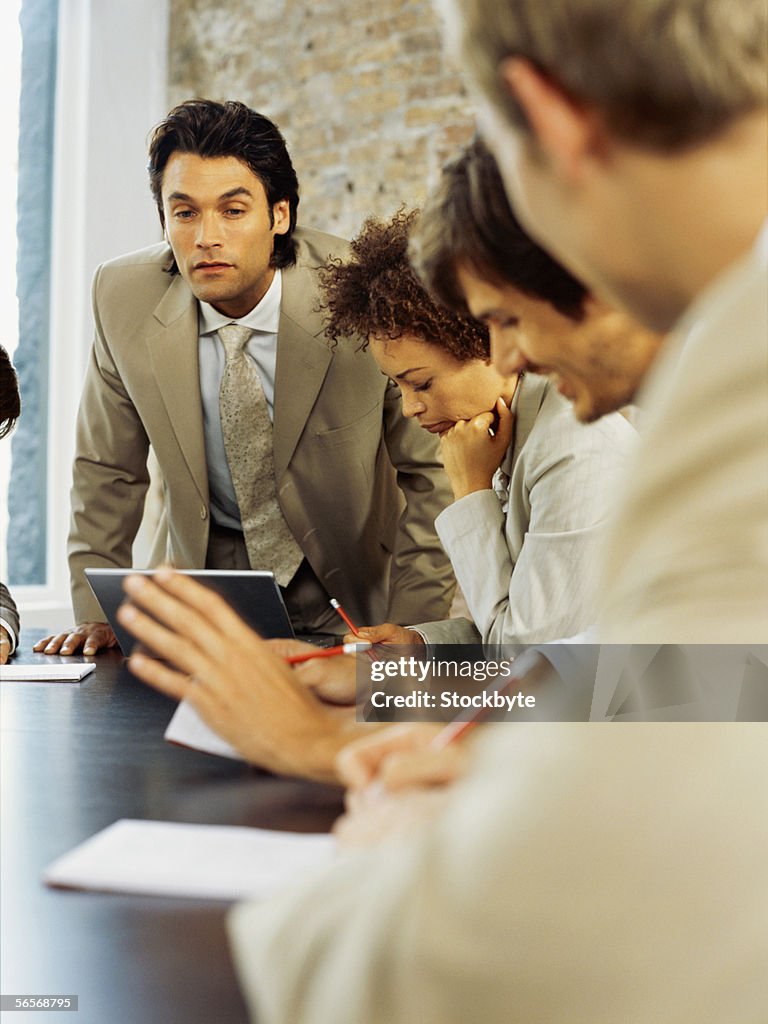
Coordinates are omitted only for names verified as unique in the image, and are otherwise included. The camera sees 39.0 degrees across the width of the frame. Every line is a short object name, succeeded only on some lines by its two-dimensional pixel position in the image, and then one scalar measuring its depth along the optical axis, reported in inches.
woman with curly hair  63.2
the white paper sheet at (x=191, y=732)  42.6
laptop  60.4
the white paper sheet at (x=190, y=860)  28.1
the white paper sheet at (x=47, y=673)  63.4
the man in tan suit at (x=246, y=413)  91.0
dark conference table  23.4
